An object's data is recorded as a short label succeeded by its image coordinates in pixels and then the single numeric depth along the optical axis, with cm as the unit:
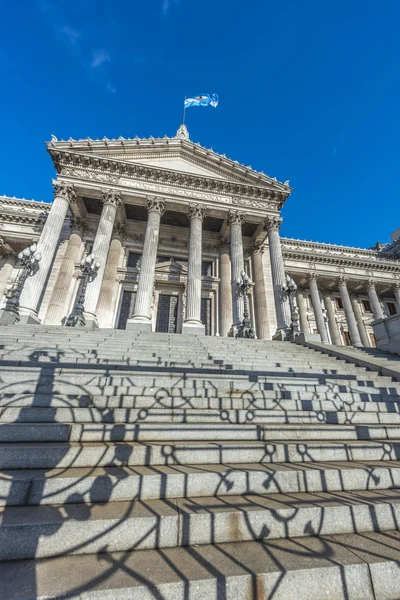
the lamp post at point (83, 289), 1248
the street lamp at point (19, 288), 1136
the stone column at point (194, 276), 1403
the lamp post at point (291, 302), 1373
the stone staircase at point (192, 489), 162
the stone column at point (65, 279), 1573
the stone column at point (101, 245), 1355
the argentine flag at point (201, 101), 2236
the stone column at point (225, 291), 1778
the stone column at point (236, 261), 1462
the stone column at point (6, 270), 2064
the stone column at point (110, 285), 1675
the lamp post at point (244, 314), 1347
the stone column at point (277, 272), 1516
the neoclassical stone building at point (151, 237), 1491
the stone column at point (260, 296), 1763
